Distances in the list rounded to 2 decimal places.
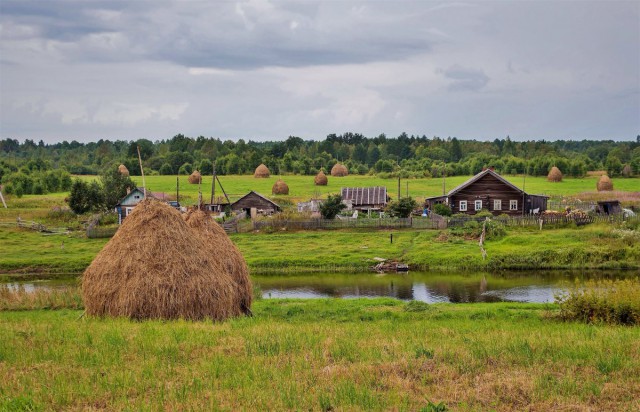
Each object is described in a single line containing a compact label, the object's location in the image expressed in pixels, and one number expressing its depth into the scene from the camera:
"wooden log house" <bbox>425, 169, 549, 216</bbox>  58.78
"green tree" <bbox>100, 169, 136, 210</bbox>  64.51
